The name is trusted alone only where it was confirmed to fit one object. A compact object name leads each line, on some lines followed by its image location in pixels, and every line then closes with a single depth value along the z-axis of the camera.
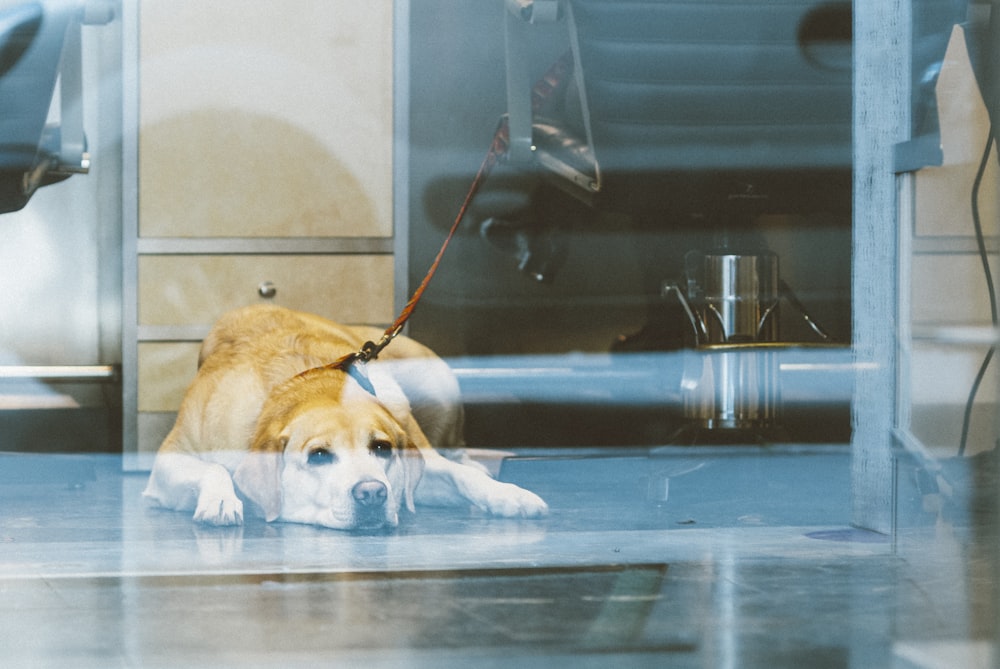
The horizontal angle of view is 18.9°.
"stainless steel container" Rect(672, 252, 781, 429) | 4.34
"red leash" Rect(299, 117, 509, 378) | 4.24
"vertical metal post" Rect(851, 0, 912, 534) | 3.87
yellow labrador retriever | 4.09
